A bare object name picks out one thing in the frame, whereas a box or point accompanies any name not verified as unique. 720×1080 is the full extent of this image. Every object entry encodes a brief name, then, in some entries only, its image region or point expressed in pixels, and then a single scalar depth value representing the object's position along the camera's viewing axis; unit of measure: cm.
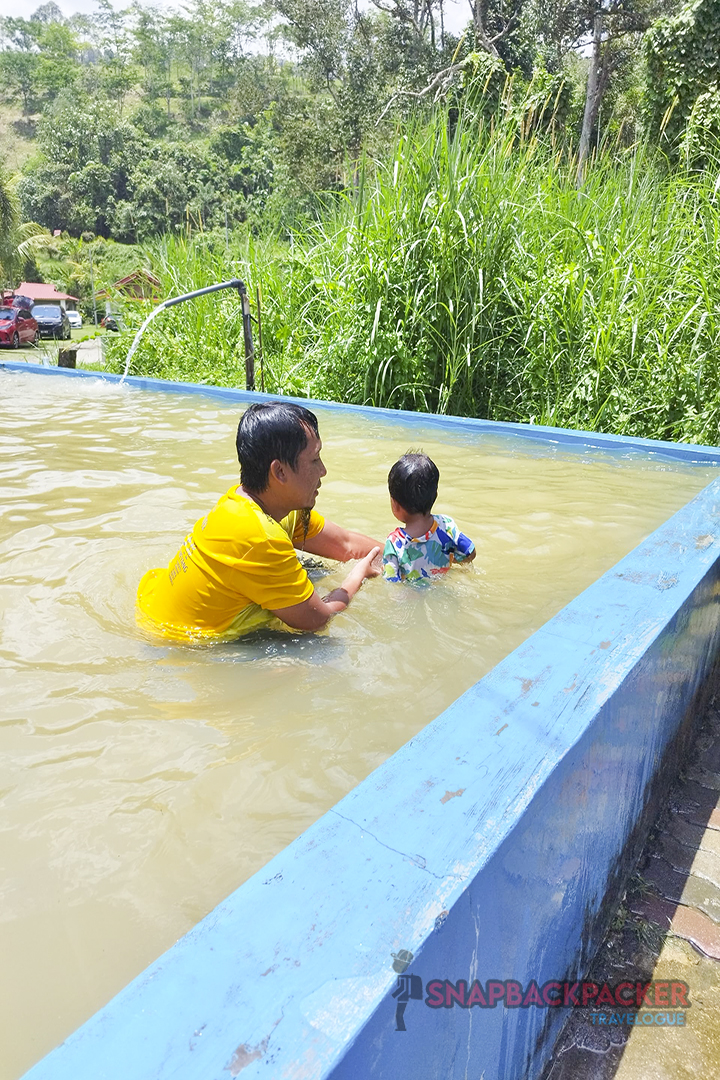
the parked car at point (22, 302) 2852
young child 295
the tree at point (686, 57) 1330
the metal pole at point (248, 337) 619
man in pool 232
